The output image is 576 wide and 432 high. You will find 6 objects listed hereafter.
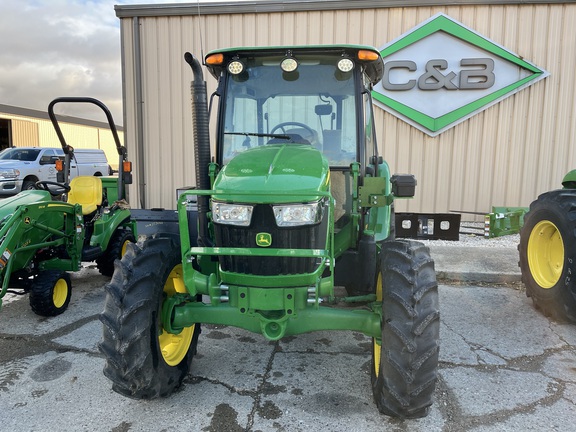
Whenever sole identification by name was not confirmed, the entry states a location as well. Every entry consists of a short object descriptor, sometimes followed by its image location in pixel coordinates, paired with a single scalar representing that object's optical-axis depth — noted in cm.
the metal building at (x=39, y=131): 3011
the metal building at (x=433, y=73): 836
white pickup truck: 1441
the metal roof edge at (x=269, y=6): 832
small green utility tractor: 422
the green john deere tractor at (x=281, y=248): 252
